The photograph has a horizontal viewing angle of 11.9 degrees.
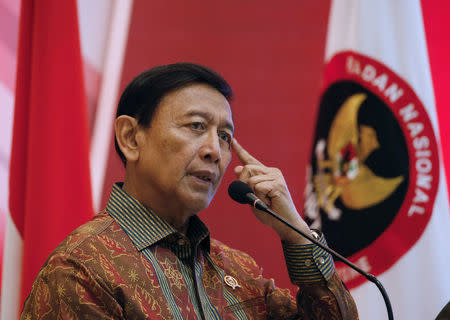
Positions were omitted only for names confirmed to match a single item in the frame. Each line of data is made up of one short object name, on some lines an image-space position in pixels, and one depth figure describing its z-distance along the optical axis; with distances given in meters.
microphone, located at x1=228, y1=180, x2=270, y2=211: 3.17
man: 3.13
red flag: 3.47
